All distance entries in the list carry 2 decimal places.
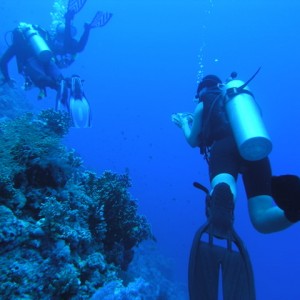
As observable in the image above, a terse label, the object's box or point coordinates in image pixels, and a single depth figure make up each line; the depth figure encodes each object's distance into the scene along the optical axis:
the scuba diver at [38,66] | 6.71
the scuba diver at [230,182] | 2.78
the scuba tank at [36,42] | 7.26
